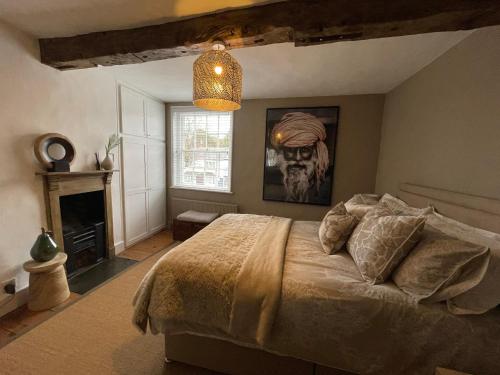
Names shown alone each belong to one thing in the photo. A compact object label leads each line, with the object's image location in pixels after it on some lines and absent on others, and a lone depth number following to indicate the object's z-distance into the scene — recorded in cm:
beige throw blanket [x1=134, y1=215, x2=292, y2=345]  120
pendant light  146
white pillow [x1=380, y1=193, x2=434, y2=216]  161
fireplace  216
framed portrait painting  334
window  385
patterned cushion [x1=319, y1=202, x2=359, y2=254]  173
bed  103
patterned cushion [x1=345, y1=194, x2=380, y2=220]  193
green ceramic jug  188
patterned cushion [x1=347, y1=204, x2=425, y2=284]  123
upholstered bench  333
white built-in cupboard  307
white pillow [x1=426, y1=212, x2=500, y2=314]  96
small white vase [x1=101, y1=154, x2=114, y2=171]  261
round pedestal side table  186
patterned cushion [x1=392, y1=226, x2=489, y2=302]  99
